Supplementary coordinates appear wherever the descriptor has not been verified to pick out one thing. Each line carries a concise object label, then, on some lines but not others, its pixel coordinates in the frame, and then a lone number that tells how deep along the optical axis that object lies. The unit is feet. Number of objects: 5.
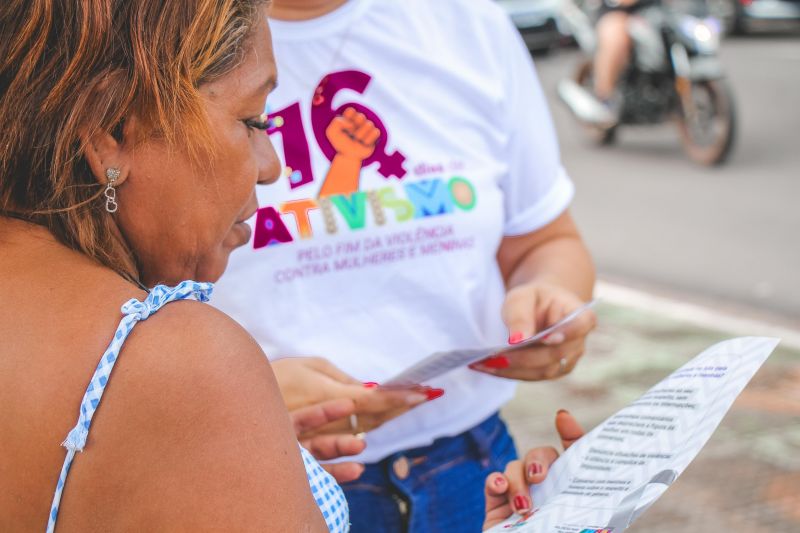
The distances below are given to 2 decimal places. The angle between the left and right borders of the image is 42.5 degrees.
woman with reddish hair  3.82
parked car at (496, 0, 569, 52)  50.96
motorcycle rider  30.01
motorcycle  27.89
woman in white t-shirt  6.39
